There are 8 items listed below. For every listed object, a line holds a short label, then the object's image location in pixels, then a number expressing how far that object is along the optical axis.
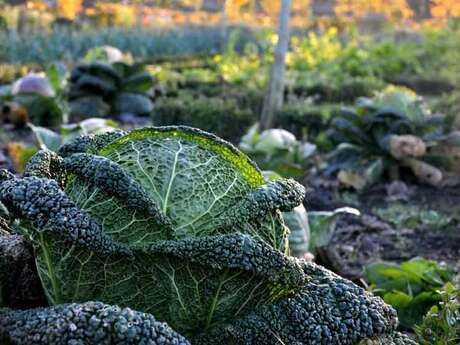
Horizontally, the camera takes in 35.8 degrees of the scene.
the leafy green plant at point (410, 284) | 3.21
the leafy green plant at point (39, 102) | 8.18
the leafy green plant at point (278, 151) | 5.30
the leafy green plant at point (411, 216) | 5.42
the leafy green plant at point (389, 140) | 6.21
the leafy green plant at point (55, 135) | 5.07
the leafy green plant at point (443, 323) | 2.41
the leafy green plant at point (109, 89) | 8.98
